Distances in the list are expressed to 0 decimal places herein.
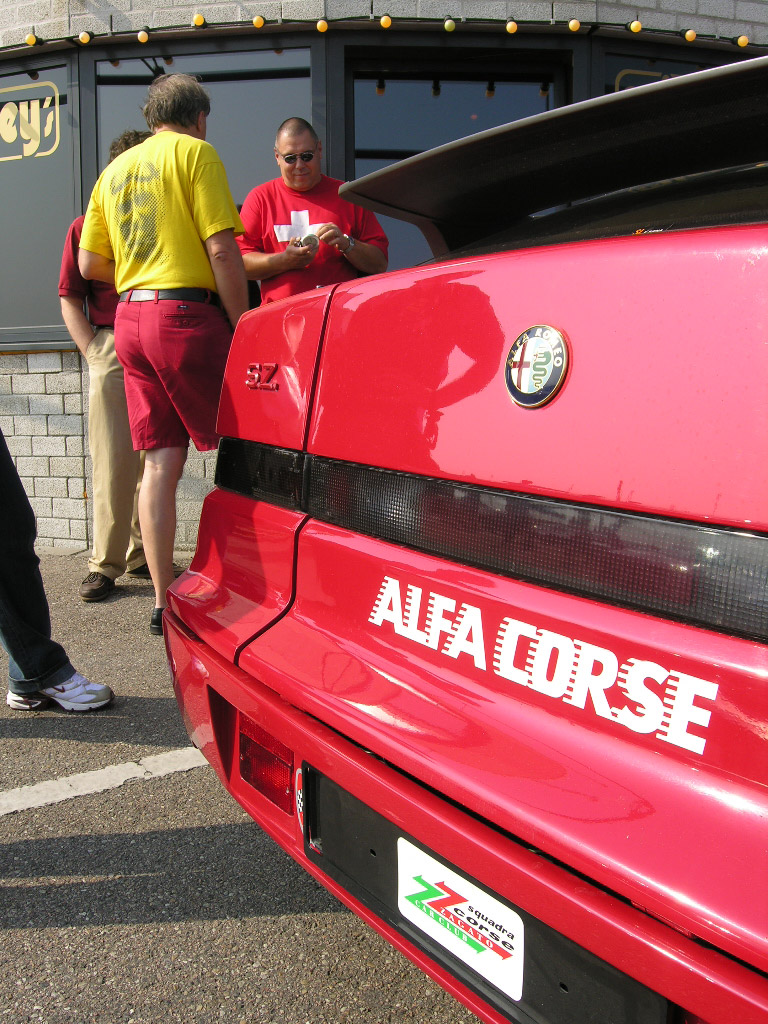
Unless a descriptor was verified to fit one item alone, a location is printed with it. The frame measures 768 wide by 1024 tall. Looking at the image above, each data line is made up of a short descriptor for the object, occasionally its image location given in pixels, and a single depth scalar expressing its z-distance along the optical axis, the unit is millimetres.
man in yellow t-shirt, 2930
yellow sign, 5121
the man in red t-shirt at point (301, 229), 3441
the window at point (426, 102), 4938
